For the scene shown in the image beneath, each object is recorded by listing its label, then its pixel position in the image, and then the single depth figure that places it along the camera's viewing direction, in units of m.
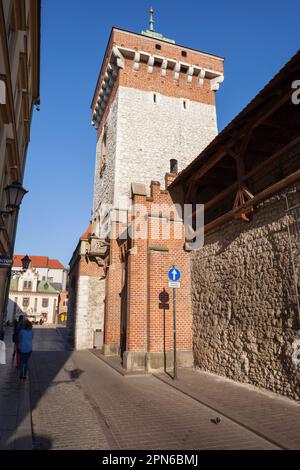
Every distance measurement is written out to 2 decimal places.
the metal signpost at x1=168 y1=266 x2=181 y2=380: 9.54
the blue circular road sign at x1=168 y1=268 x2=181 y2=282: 9.66
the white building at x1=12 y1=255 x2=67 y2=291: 85.31
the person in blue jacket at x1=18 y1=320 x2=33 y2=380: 8.89
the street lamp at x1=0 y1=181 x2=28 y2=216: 7.28
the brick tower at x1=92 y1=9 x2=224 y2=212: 18.42
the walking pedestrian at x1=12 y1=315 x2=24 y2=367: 11.04
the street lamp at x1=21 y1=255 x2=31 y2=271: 13.37
